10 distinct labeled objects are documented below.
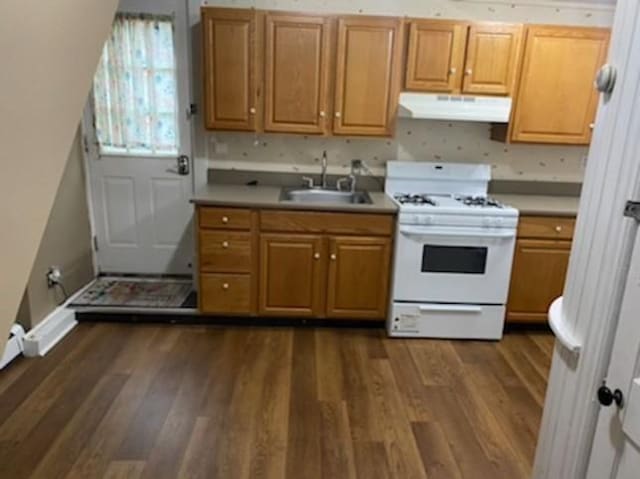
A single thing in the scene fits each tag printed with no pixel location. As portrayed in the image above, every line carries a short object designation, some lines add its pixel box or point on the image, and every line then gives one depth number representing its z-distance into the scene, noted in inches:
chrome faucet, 156.3
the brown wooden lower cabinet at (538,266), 136.9
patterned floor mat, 146.3
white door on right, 42.8
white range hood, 133.4
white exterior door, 158.6
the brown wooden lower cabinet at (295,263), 134.8
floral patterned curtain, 149.7
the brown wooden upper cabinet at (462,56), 135.0
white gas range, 132.6
